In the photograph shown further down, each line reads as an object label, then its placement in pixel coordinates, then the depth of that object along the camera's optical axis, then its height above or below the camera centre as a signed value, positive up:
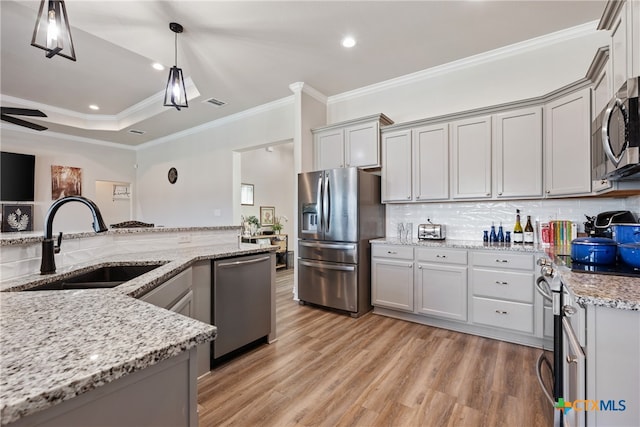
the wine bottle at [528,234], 2.90 -0.19
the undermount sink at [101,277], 1.41 -0.36
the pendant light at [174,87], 2.63 +1.16
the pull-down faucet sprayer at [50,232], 1.39 -0.09
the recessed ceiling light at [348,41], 2.93 +1.78
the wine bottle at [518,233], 2.97 -0.18
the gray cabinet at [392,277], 3.18 -0.70
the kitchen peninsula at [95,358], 0.51 -0.30
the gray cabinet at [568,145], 2.43 +0.62
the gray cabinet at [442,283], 2.87 -0.70
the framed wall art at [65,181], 5.82 +0.67
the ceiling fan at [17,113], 2.94 +1.05
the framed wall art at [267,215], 6.69 -0.02
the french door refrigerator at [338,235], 3.33 -0.25
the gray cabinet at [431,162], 3.25 +0.61
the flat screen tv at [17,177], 5.09 +0.67
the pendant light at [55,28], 1.75 +1.13
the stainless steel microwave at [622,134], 1.38 +0.42
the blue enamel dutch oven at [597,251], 1.52 -0.19
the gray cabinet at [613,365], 0.98 -0.52
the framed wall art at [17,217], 5.10 -0.07
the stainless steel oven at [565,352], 1.10 -0.60
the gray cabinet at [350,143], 3.63 +0.94
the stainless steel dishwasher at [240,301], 2.21 -0.71
